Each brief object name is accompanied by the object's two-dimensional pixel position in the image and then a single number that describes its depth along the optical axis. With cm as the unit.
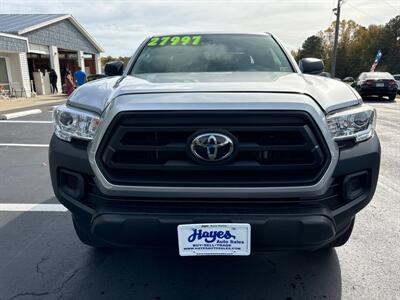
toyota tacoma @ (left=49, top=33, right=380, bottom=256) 201
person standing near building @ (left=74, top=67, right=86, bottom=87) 1716
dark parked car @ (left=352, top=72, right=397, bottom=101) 1680
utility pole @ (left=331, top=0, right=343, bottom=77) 3362
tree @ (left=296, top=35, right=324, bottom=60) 8269
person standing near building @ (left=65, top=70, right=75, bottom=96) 1811
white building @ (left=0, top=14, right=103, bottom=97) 2177
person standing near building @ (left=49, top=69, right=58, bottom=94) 2620
